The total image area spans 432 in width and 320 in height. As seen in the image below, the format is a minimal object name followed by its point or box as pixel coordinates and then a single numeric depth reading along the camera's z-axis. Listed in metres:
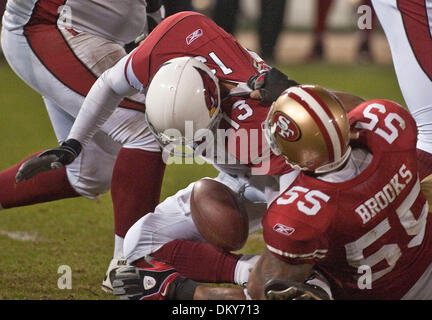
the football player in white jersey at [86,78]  5.76
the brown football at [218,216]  5.09
